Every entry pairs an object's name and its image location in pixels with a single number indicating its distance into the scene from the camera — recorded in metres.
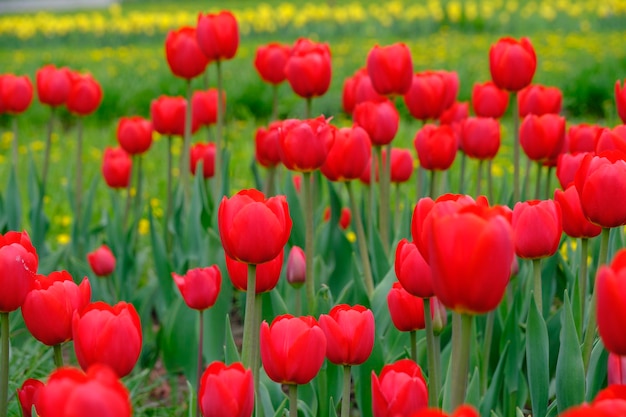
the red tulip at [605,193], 2.33
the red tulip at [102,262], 2.93
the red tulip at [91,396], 1.99
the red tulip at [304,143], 2.53
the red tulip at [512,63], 2.80
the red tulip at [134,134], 3.28
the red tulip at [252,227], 2.30
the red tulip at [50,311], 2.32
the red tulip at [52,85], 3.29
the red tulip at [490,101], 3.05
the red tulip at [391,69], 2.82
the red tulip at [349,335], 2.33
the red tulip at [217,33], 2.90
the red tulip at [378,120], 2.78
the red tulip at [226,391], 2.22
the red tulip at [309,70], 2.83
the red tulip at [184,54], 2.99
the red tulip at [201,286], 2.50
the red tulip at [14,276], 2.32
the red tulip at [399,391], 2.24
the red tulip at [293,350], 2.27
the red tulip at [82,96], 3.29
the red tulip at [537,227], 2.42
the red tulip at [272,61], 3.05
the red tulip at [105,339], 2.25
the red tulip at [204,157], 3.25
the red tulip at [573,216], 2.51
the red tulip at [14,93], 3.28
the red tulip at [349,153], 2.66
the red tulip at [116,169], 3.39
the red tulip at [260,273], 2.42
